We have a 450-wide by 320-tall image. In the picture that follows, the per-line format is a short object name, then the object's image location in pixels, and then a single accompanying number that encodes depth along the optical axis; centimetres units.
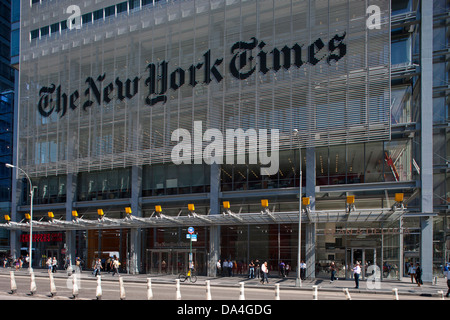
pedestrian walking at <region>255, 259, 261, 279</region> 3692
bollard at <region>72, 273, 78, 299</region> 1916
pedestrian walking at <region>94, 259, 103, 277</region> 3662
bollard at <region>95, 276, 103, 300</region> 1818
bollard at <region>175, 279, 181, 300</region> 1786
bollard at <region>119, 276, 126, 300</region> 1837
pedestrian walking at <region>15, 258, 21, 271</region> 5091
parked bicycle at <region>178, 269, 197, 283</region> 3481
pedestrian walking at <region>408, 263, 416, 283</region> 3402
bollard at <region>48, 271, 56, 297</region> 2031
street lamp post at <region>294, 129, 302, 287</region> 3011
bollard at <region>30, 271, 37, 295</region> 2105
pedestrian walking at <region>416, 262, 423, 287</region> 3133
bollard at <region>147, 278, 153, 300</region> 1761
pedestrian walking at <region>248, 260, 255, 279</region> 3706
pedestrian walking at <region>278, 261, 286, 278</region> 3641
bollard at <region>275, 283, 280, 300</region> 1540
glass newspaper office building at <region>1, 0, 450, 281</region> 3559
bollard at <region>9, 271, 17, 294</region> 2111
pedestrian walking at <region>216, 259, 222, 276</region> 3863
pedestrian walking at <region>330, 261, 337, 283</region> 3395
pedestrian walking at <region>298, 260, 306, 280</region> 3572
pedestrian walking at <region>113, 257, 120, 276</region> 3916
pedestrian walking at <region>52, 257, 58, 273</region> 4302
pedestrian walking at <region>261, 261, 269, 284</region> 3299
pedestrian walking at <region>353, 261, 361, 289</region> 2887
